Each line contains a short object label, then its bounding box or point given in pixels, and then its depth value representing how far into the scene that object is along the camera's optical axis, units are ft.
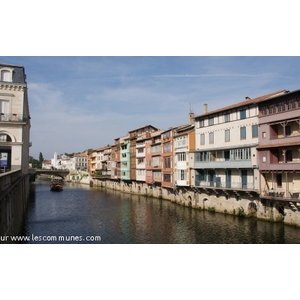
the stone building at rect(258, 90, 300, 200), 74.33
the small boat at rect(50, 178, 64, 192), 191.29
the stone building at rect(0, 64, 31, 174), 78.18
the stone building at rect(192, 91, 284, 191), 87.30
